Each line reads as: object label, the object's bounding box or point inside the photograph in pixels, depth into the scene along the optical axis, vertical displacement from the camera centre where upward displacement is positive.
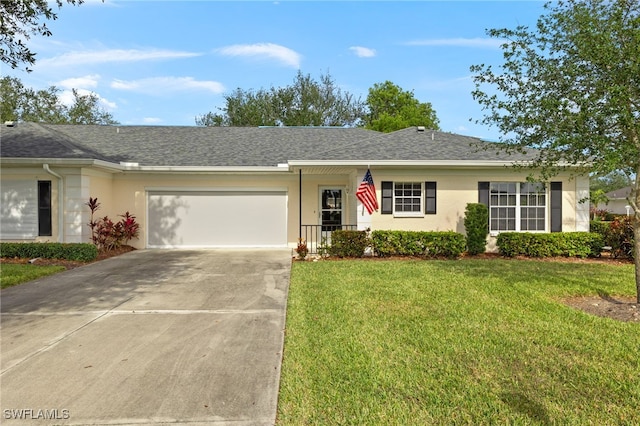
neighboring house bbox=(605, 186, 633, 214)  39.99 +1.30
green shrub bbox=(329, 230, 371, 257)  11.30 -0.76
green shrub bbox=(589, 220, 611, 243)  12.05 -0.37
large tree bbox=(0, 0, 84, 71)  8.61 +4.26
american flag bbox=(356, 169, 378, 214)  11.28 +0.64
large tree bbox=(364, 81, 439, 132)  33.28 +9.61
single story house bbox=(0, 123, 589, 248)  11.98 +0.94
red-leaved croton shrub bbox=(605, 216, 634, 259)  11.03 -0.61
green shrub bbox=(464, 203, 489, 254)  11.39 -0.29
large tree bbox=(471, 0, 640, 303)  5.33 +1.83
